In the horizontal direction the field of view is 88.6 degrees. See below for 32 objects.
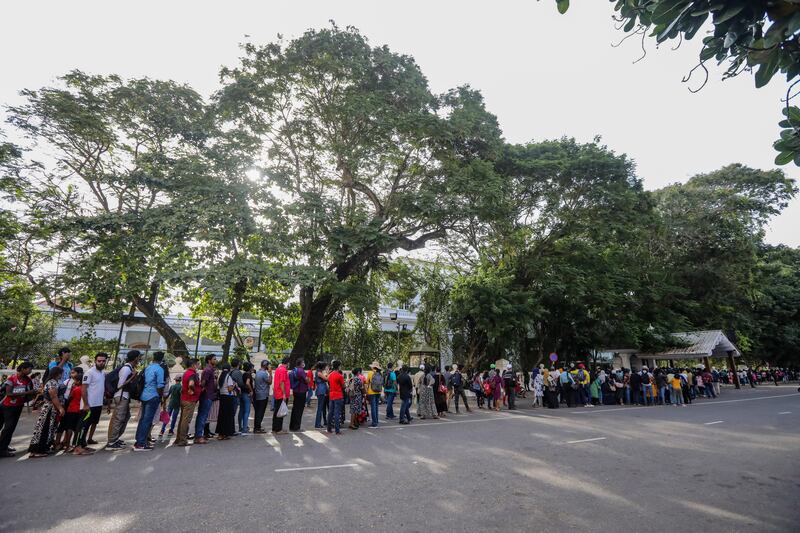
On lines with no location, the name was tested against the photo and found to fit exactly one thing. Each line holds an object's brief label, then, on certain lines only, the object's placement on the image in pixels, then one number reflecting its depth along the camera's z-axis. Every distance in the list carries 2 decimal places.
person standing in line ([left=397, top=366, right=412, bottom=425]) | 12.05
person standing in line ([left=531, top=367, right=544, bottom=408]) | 17.67
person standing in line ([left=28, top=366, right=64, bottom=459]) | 7.39
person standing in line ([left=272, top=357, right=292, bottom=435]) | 9.90
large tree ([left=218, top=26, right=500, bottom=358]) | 16.19
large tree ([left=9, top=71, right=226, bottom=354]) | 14.48
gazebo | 26.88
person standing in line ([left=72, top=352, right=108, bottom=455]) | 7.89
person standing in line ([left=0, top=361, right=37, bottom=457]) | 7.34
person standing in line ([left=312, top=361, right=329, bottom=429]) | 10.42
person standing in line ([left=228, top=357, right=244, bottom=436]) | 9.53
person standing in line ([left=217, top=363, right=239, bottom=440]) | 9.28
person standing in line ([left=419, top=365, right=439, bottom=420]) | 13.27
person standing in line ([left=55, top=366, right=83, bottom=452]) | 7.73
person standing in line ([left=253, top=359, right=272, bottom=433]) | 10.06
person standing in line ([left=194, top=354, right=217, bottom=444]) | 8.87
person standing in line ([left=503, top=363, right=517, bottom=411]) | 16.31
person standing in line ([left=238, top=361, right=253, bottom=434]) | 9.84
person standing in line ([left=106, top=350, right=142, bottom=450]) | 8.18
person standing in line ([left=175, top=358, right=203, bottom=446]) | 8.53
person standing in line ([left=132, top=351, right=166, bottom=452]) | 8.05
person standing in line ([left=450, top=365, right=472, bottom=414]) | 14.91
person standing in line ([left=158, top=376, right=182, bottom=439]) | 9.30
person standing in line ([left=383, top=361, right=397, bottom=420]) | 13.98
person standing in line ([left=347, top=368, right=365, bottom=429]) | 10.94
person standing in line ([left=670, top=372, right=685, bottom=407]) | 18.94
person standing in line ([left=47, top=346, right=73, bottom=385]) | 8.66
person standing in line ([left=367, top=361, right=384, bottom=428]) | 11.43
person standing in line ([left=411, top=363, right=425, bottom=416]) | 13.81
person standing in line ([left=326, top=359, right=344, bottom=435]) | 10.16
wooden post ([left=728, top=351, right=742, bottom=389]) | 32.59
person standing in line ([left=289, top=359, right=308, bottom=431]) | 10.23
